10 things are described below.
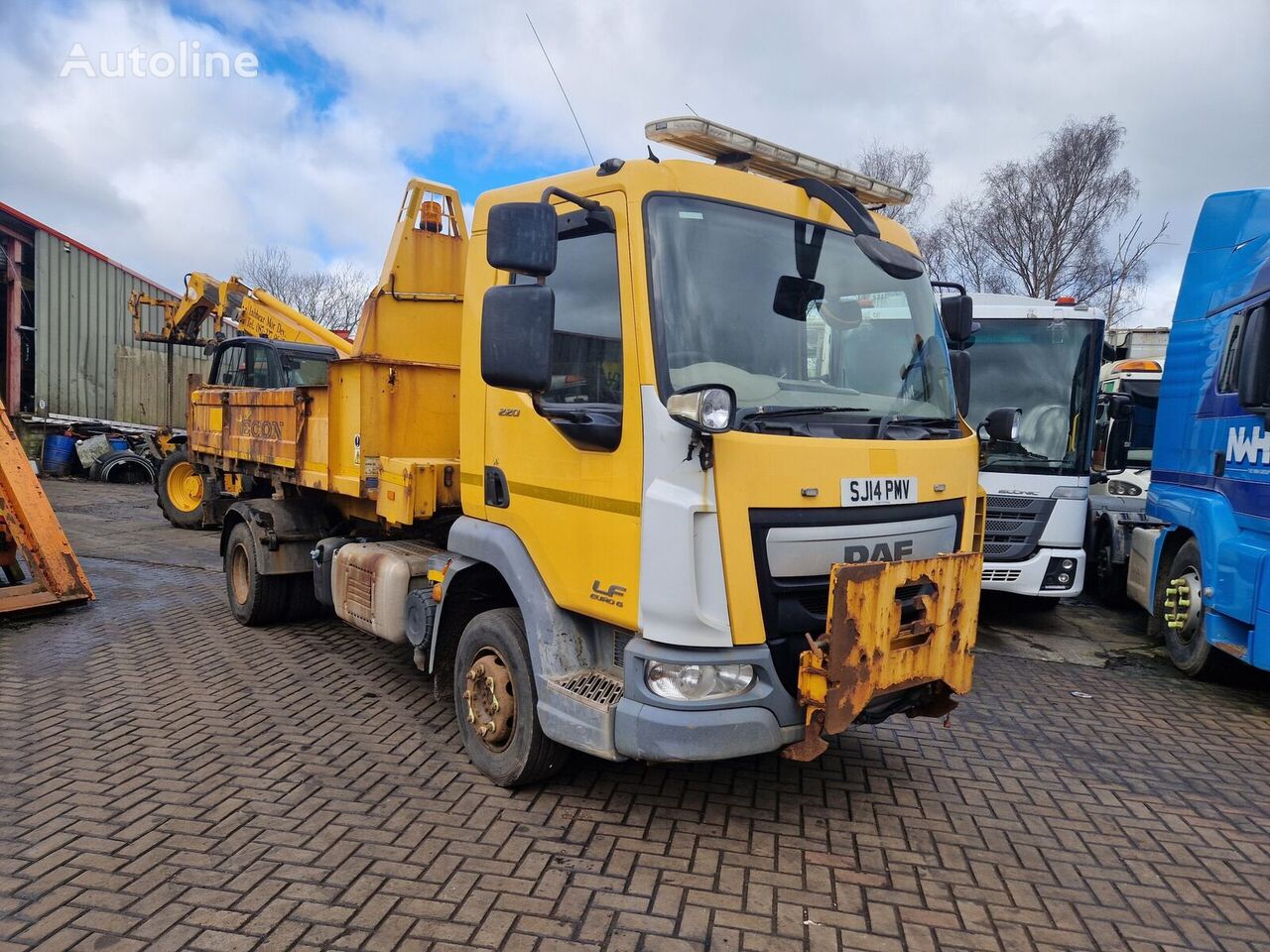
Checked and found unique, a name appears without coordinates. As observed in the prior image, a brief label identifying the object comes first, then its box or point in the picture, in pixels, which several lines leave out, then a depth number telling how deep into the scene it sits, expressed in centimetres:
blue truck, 502
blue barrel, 1777
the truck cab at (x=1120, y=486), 780
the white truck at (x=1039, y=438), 712
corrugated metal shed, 1803
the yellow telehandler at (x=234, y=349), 853
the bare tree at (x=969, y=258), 2741
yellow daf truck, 295
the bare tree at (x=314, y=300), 3550
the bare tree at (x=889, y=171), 2664
